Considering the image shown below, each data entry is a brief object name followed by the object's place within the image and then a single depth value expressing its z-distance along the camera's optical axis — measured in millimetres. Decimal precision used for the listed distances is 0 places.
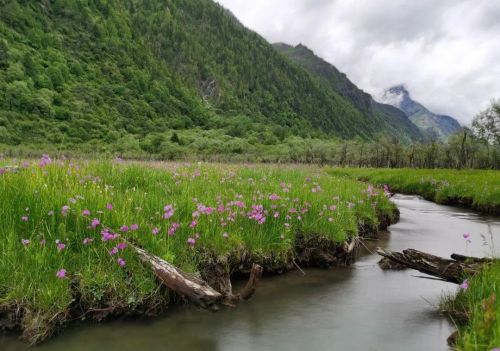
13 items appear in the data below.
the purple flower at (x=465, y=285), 4854
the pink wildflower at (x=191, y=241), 6050
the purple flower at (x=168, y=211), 6286
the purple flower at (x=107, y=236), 5488
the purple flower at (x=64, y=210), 5793
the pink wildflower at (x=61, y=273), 4855
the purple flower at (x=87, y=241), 5547
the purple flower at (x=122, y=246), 5547
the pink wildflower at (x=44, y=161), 8853
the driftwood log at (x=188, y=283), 5133
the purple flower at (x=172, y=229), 6137
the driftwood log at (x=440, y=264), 6302
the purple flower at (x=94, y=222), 5695
